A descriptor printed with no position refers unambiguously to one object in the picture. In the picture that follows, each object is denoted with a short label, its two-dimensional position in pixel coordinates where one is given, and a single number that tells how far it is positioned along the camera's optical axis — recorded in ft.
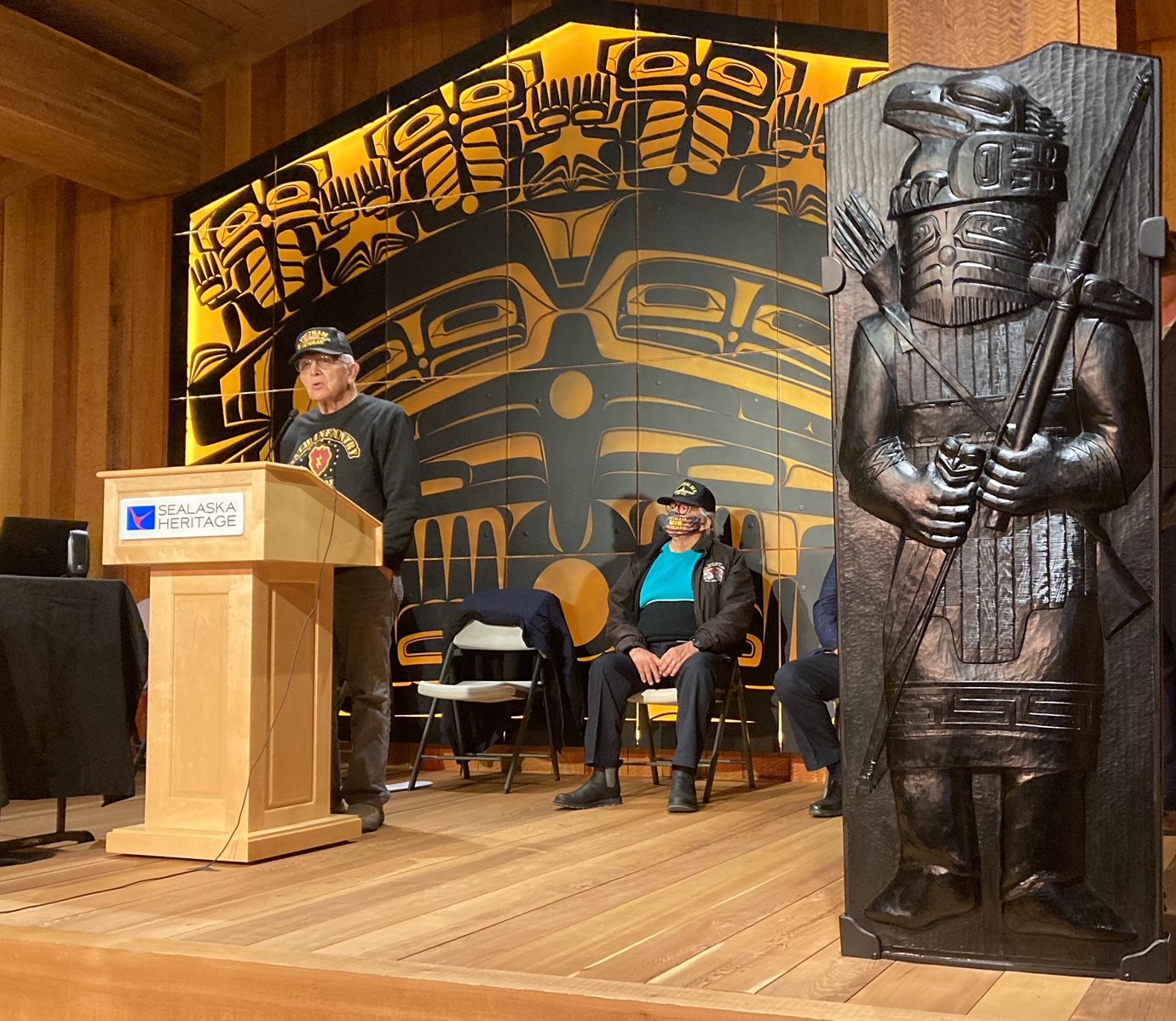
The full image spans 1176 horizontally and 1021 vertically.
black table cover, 12.41
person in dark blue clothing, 16.81
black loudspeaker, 13.79
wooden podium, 12.16
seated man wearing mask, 16.78
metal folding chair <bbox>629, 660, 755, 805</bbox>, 17.19
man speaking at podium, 14.67
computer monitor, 13.97
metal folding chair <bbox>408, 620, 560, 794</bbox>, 18.44
